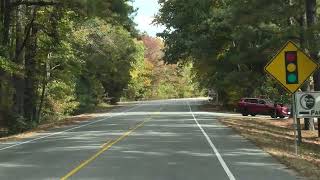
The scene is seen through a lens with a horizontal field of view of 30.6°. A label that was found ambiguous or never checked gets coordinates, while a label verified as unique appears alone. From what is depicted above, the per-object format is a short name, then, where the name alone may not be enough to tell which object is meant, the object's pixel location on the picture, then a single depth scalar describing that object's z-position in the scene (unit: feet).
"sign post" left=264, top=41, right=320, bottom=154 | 56.44
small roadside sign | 57.57
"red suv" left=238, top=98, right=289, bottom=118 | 161.48
